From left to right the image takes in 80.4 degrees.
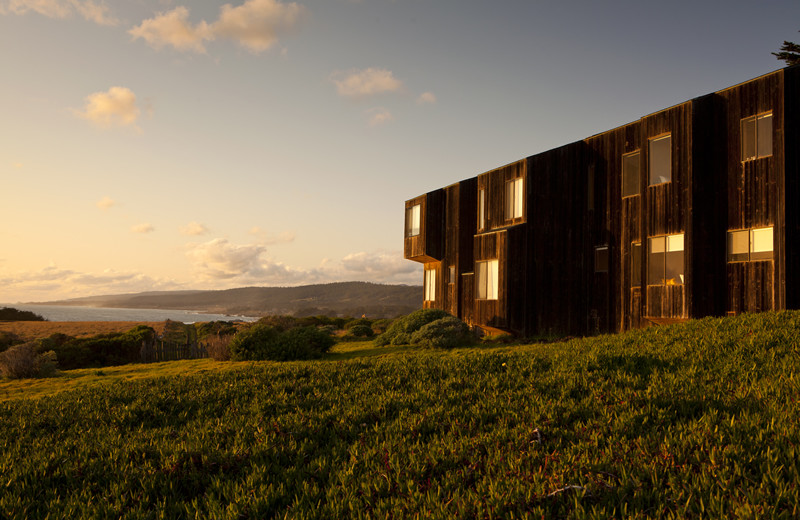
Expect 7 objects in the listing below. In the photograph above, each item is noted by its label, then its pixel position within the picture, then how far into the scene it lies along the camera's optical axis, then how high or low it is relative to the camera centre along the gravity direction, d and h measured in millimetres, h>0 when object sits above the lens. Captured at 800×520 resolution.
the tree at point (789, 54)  26453 +13145
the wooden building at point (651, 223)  14789 +2359
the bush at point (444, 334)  18070 -2057
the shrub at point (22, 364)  15609 -2812
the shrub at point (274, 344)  16703 -2278
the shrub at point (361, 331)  27938 -2938
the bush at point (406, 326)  20469 -1962
